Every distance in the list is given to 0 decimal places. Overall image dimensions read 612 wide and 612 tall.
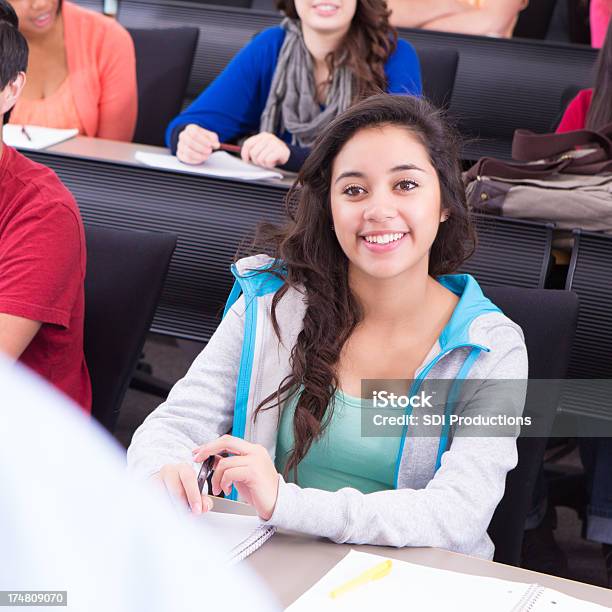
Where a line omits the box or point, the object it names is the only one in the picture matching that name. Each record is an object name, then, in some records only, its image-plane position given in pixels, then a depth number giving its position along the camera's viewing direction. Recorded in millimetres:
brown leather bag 2485
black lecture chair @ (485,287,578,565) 2102
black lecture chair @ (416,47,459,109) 3280
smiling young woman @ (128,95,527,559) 2016
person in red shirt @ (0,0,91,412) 2149
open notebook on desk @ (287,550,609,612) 1693
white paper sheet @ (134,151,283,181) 2665
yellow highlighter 1711
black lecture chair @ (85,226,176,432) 2258
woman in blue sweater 2960
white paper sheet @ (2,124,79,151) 2797
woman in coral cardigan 3185
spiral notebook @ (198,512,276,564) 1772
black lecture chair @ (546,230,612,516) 2433
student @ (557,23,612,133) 2895
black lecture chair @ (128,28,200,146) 3536
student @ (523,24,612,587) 2502
